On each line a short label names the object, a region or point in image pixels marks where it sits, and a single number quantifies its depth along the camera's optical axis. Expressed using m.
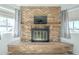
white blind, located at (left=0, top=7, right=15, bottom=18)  1.86
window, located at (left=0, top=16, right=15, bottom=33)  1.85
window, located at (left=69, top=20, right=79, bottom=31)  1.91
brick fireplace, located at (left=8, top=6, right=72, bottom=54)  2.10
